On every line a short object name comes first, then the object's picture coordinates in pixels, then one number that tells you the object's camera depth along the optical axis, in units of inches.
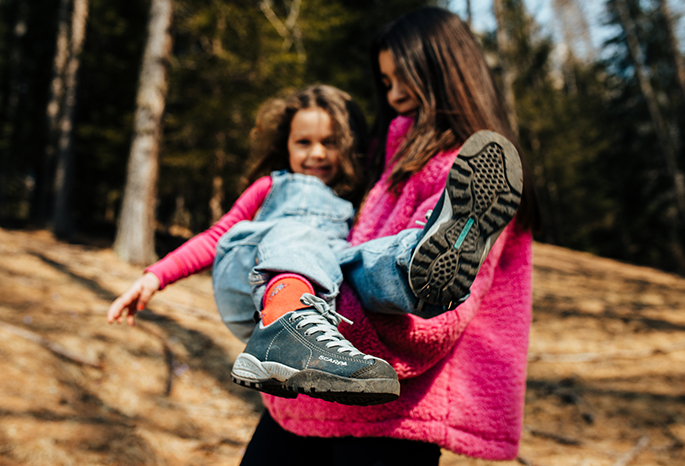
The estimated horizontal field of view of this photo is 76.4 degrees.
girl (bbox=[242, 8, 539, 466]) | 40.7
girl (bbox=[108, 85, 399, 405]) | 33.0
